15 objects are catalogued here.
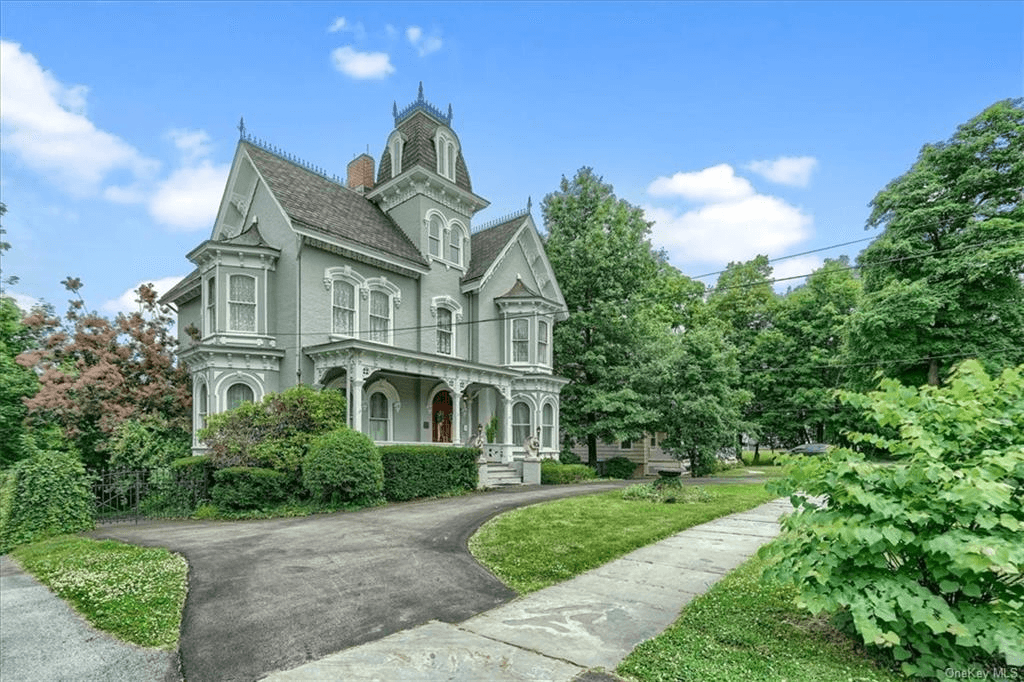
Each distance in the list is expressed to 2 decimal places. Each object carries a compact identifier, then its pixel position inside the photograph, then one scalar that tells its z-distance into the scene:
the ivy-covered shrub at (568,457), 25.30
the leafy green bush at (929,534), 3.27
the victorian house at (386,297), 16.53
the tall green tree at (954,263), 20.64
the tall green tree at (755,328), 36.34
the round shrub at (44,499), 9.60
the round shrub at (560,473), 20.34
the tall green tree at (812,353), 33.78
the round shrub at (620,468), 24.84
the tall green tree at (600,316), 24.53
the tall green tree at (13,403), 17.23
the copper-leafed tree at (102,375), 16.34
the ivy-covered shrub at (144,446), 15.73
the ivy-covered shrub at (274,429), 13.16
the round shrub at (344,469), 12.66
